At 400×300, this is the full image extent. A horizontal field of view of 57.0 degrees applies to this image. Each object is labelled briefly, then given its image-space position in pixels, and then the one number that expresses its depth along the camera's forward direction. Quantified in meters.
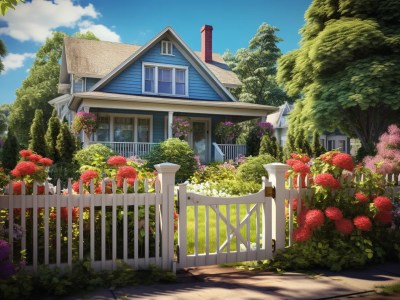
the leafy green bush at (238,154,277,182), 11.83
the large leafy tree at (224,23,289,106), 36.66
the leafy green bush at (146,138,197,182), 13.61
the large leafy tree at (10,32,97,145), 31.16
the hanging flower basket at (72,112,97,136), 15.24
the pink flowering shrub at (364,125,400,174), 7.21
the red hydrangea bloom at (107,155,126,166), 4.99
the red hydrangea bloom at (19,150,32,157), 4.96
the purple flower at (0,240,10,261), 3.39
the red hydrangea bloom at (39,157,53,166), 5.00
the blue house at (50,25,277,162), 17.08
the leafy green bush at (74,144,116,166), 13.23
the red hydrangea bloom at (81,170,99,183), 4.67
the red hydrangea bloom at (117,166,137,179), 4.82
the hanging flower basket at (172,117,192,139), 16.90
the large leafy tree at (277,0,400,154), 10.89
